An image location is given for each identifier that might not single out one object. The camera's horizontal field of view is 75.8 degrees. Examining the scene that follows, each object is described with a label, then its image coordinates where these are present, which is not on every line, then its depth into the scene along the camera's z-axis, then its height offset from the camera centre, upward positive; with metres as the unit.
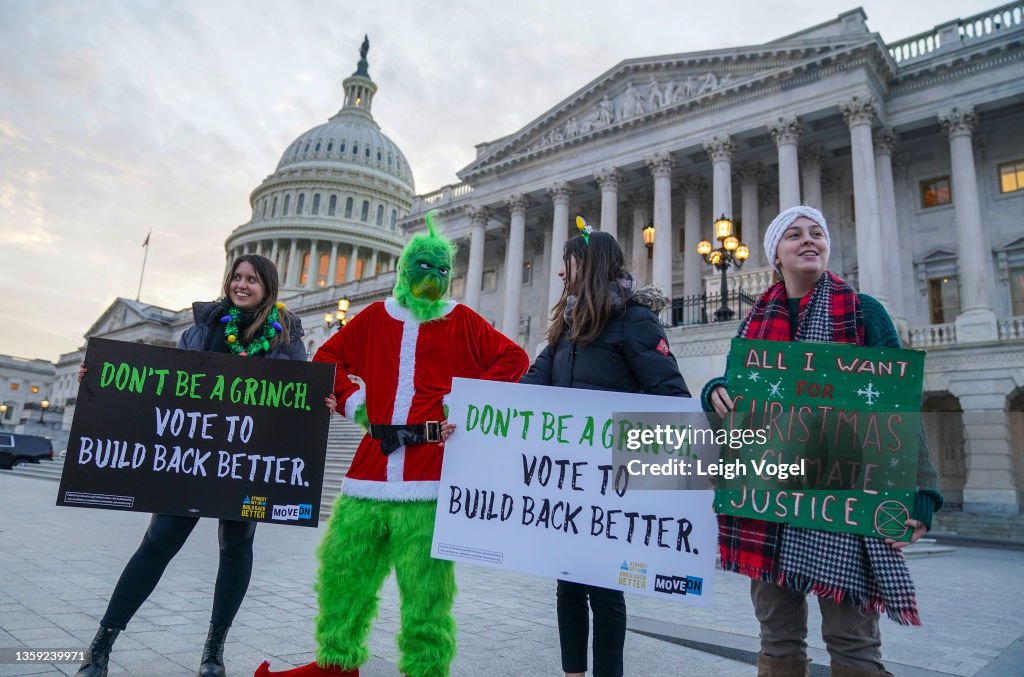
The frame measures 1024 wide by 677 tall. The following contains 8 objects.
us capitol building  22.34 +13.41
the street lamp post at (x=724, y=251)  19.25 +6.81
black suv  32.41 -0.47
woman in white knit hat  2.66 -0.27
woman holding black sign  3.75 -0.46
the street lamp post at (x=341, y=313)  30.38 +7.00
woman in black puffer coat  3.39 +0.68
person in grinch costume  3.51 +0.04
